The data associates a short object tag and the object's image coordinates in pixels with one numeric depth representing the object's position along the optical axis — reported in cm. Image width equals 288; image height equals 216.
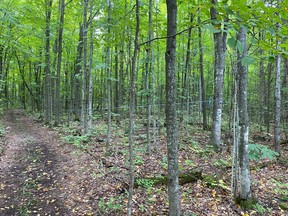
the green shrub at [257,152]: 429
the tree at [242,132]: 457
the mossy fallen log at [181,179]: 561
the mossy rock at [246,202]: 464
